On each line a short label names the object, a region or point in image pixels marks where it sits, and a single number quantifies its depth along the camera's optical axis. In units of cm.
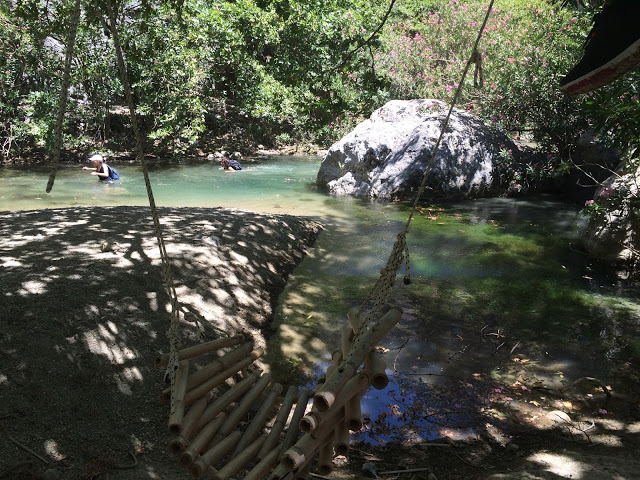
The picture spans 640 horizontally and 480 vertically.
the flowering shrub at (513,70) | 991
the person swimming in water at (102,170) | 1121
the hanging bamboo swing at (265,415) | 233
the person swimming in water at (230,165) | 1333
